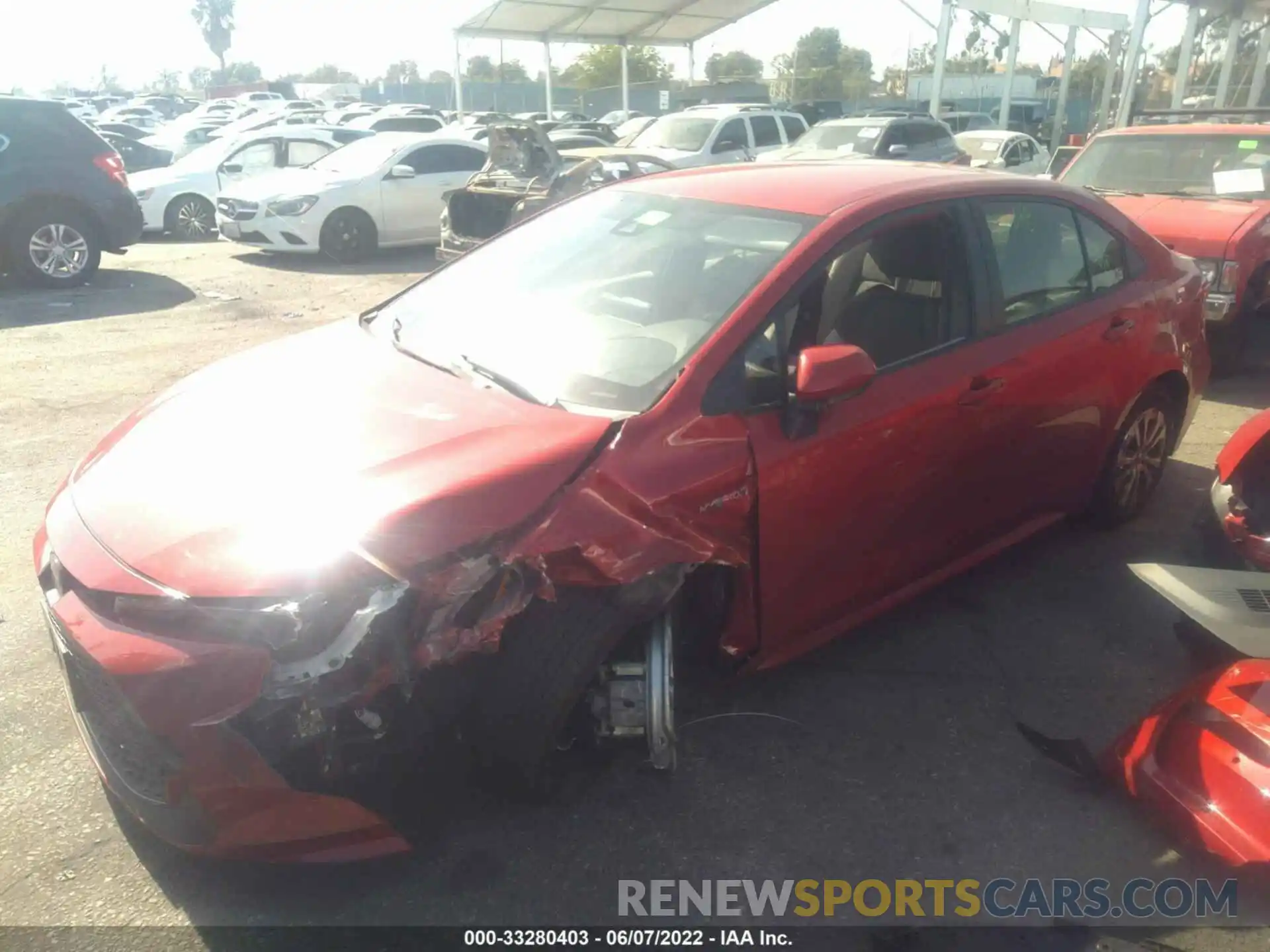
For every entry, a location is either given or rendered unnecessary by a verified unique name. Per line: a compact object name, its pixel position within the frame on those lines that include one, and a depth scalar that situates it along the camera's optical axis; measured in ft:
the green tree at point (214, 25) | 294.46
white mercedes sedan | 38.40
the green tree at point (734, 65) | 210.18
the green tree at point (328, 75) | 287.22
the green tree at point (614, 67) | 175.83
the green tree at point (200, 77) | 322.34
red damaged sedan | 7.43
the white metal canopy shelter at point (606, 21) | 69.77
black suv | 31.73
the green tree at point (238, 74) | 302.62
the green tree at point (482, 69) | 224.94
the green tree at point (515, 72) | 210.18
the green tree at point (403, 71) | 267.18
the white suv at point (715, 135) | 47.83
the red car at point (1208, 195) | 21.98
